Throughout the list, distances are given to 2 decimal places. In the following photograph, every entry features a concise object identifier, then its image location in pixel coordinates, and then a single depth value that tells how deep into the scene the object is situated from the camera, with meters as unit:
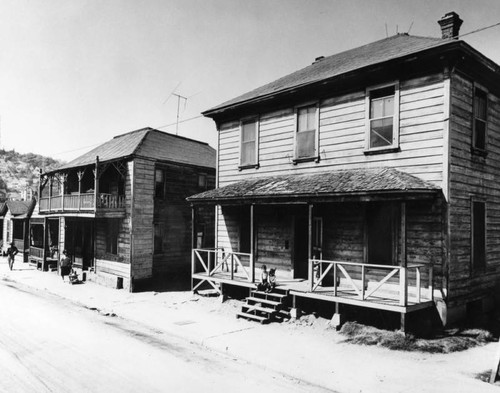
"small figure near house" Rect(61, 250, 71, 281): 22.21
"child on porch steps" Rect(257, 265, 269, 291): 13.35
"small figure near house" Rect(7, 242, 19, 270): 25.74
